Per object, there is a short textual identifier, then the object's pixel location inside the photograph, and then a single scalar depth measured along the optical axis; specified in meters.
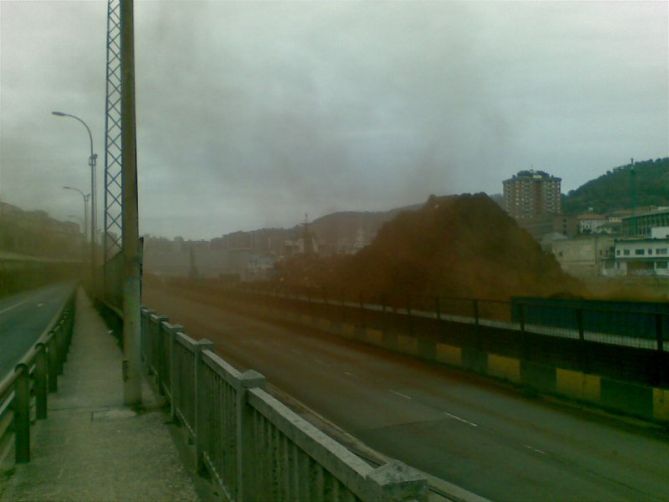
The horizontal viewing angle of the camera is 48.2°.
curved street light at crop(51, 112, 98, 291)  43.25
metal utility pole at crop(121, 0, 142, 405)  9.70
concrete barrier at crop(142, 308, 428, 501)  2.43
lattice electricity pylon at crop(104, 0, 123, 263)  28.17
